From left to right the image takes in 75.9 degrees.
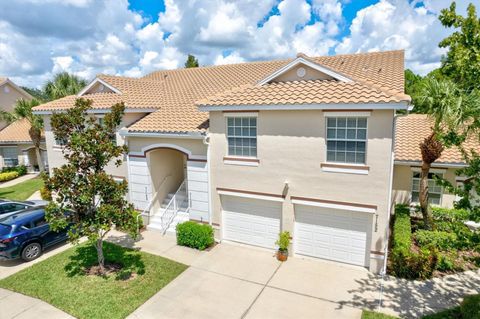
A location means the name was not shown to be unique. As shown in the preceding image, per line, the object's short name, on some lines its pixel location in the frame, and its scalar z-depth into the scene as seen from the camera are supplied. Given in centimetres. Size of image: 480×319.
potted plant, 1198
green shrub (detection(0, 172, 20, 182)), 2766
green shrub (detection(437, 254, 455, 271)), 1098
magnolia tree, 973
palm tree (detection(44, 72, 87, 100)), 2386
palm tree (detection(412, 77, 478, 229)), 720
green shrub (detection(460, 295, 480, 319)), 772
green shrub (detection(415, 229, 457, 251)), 1187
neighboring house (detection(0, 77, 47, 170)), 2966
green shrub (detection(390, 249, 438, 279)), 1060
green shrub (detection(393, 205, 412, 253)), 1097
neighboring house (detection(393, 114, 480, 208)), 1422
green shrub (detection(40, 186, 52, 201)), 1910
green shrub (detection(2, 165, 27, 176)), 2938
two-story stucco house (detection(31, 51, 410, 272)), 1066
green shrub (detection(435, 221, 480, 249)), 691
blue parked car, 1173
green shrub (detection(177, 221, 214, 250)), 1298
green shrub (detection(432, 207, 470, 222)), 1389
